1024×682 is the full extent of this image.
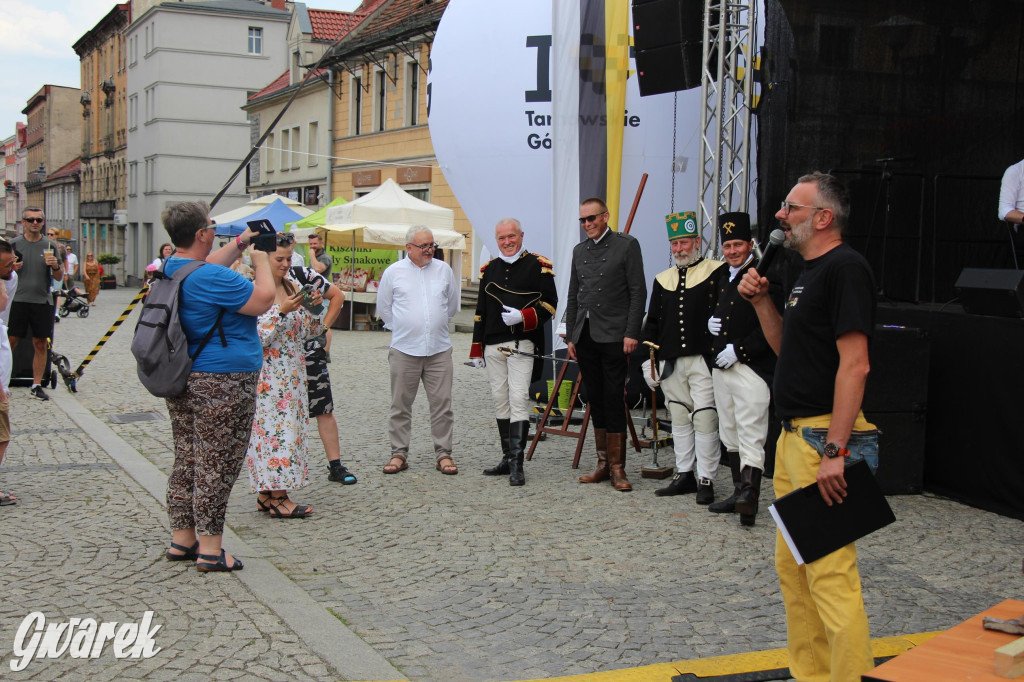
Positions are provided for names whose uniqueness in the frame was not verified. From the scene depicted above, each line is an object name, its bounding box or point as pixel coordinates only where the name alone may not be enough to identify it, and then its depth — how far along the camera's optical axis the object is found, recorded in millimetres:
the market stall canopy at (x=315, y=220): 22834
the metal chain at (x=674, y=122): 10028
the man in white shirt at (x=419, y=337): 7797
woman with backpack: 4973
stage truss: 8227
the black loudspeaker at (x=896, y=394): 7090
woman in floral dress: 6254
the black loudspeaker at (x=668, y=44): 8898
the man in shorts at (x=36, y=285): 10961
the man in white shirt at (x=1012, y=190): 7641
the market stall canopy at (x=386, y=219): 20844
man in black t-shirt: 3340
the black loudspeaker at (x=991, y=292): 6566
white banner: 9992
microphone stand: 8688
